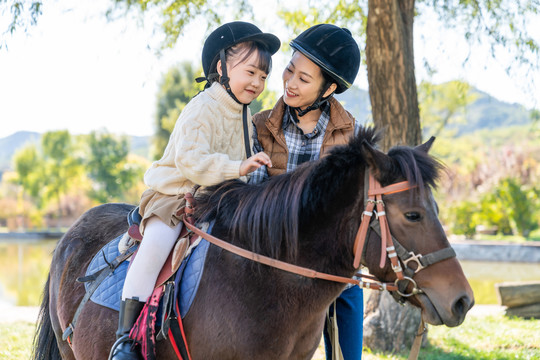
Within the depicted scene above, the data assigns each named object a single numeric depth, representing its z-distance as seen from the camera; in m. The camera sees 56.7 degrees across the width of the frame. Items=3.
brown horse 1.93
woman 2.62
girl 2.26
